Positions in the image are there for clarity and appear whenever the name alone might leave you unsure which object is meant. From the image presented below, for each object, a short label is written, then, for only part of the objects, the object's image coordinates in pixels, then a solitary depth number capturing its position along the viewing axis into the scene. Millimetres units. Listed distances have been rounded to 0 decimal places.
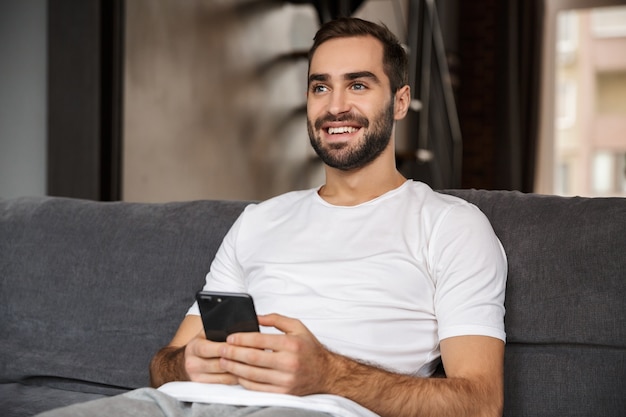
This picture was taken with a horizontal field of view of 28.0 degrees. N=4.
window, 7035
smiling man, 1655
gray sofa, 1827
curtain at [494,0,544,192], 6254
